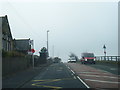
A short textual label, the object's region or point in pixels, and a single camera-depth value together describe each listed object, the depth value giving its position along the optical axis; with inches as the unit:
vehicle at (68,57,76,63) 2554.1
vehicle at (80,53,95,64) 1792.6
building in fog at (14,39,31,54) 2164.4
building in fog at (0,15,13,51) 1342.5
